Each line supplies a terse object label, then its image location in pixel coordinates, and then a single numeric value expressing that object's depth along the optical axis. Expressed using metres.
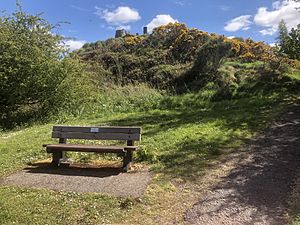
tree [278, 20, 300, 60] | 8.20
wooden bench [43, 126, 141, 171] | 3.77
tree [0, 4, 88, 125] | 7.71
